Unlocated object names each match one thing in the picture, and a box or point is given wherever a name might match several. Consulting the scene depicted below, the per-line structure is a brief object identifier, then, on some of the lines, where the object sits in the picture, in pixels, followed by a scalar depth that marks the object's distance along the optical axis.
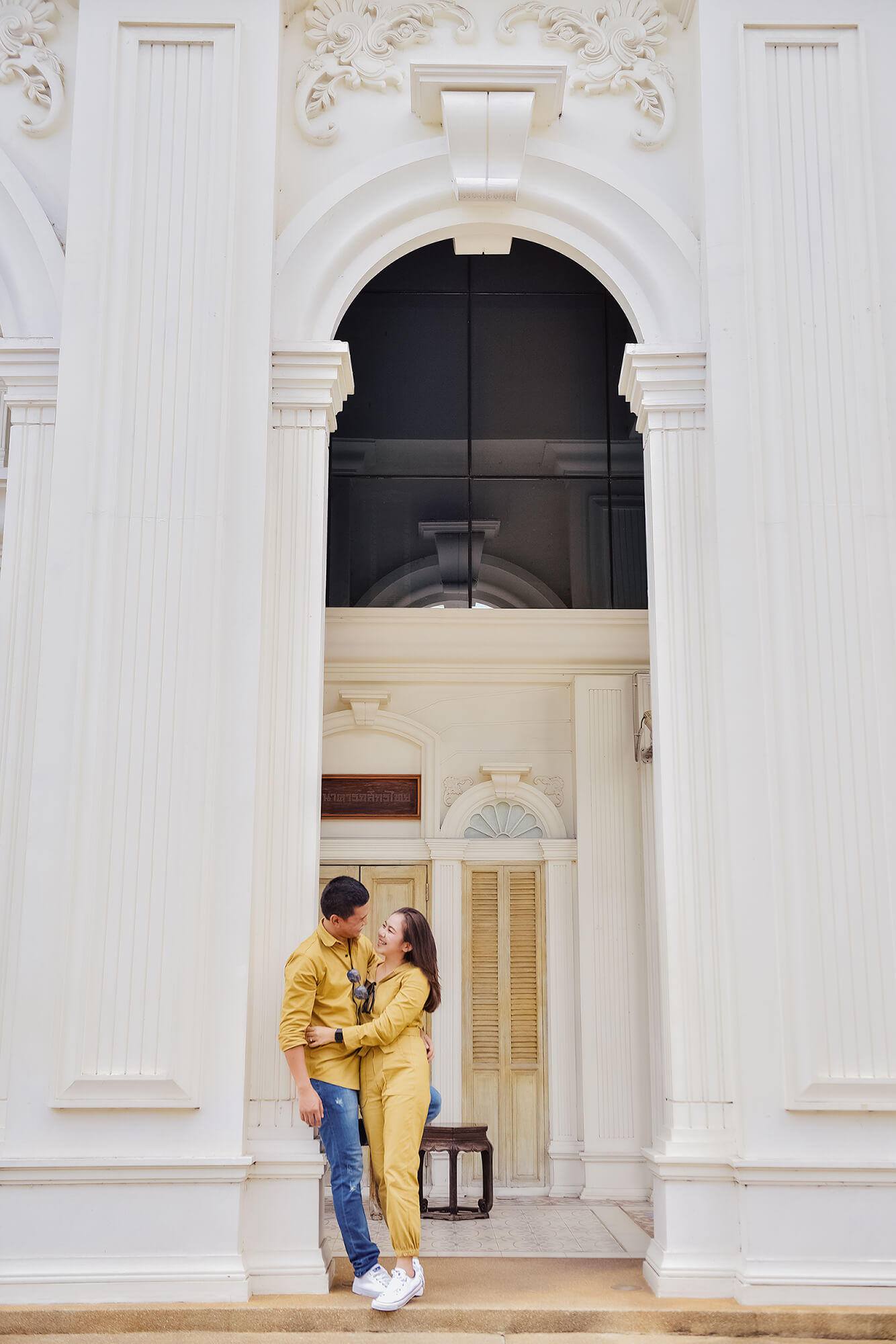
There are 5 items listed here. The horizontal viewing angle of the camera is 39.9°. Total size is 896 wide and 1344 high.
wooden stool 7.97
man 5.06
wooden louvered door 9.09
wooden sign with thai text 9.34
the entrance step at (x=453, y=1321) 4.91
